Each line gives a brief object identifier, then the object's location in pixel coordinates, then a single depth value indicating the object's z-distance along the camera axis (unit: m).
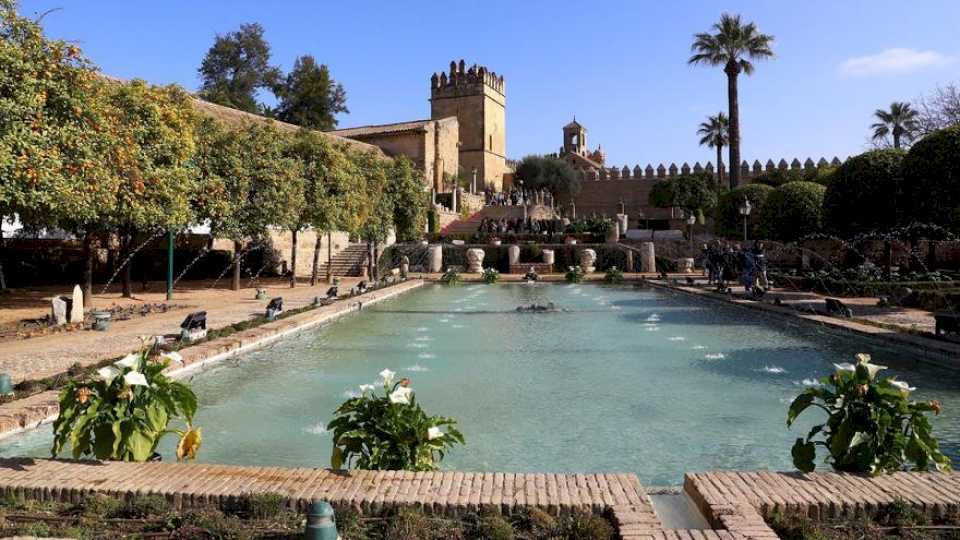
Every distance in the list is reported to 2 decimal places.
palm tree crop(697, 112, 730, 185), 56.91
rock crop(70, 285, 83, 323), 11.43
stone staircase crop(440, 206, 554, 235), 46.31
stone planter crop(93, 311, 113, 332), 10.78
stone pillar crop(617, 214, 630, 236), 39.88
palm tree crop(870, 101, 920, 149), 45.47
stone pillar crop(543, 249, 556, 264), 31.55
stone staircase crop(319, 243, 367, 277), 30.66
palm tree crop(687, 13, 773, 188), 34.28
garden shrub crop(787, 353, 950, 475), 3.62
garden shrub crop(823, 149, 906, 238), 17.66
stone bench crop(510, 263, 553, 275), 31.03
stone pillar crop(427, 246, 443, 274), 31.42
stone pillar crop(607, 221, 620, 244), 34.38
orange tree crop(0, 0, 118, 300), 8.98
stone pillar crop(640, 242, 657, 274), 30.31
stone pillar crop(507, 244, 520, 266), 31.42
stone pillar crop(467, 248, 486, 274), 30.27
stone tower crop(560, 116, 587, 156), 85.75
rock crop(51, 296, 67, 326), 11.14
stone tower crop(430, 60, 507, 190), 67.81
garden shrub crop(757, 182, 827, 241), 23.78
